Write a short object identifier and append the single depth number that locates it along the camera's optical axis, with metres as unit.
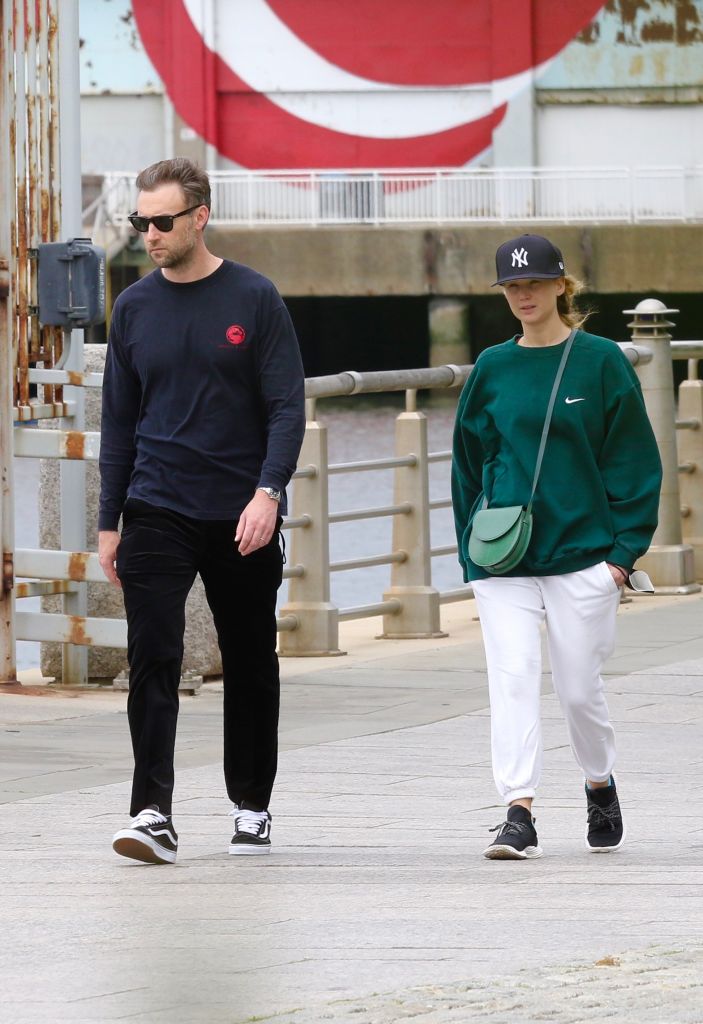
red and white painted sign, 93.12
